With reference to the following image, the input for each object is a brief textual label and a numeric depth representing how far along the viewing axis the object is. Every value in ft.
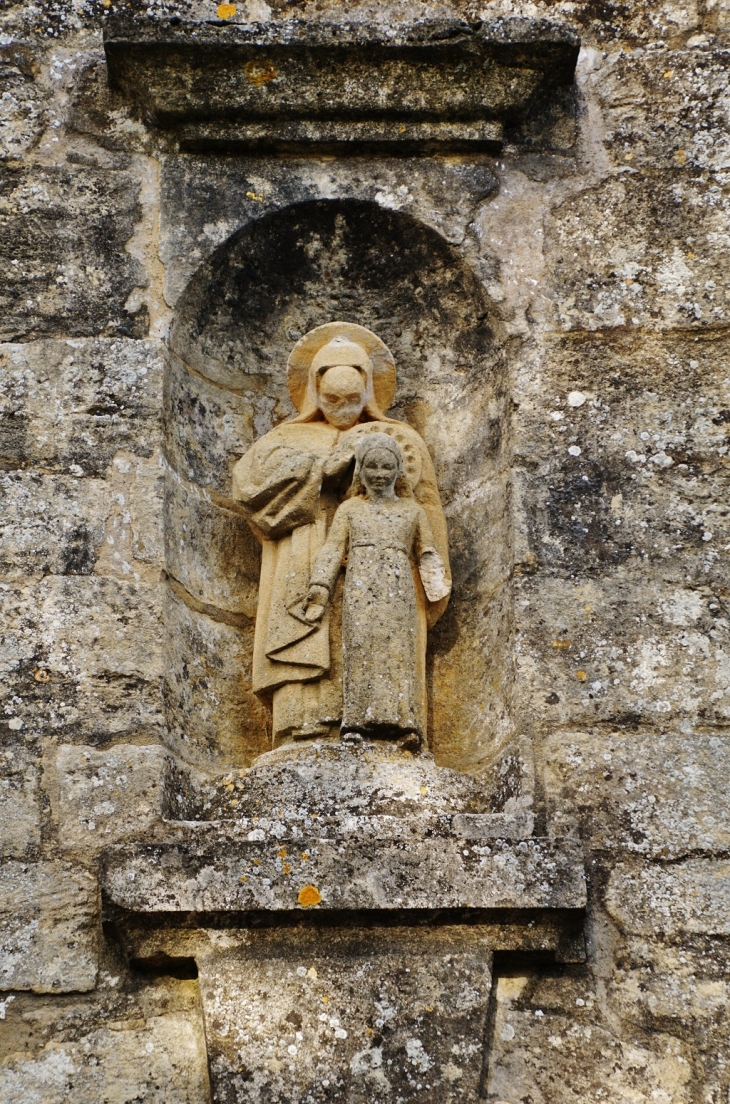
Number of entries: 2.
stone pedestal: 24.38
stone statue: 28.73
